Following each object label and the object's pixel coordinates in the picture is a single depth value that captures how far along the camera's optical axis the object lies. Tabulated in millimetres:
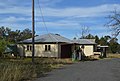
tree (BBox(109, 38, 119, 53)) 56805
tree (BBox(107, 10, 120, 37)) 32643
